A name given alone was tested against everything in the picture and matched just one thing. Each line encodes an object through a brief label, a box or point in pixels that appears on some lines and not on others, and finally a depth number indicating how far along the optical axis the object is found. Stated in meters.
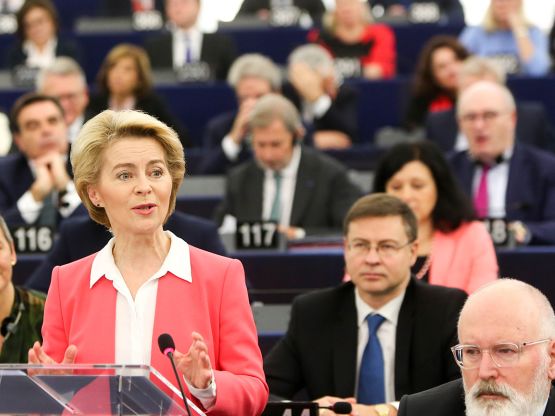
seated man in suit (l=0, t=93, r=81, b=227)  11.26
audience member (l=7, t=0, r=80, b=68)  16.57
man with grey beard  5.36
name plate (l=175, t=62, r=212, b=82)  15.90
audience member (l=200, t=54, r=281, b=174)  13.23
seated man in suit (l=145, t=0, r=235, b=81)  16.39
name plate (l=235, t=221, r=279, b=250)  10.03
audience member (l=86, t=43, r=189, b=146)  14.32
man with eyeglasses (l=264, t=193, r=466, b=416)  7.38
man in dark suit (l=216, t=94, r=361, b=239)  11.48
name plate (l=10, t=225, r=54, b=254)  10.10
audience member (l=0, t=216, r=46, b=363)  7.13
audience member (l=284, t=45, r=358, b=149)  14.35
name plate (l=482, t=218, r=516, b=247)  9.65
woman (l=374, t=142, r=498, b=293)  8.72
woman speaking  5.43
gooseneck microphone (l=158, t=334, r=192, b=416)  4.93
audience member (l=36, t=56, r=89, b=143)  13.83
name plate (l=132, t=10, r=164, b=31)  17.86
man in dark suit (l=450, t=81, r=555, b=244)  11.02
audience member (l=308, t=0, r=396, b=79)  16.23
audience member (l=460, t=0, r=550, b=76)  15.64
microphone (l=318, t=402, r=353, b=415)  6.22
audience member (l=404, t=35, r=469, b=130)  14.43
